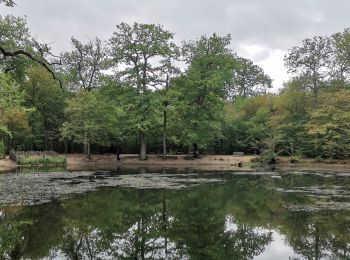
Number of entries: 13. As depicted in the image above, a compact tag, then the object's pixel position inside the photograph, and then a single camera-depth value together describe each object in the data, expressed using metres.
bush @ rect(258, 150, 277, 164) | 43.89
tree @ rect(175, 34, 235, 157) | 48.47
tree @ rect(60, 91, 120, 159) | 48.06
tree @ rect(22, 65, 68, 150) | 53.69
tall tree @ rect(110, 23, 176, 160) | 46.62
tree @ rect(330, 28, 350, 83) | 47.62
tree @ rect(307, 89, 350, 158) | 43.00
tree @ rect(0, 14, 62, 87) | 26.68
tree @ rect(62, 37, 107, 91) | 57.28
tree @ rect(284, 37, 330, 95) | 49.91
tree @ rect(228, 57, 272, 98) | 91.00
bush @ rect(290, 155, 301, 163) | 44.30
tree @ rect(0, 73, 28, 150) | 25.75
